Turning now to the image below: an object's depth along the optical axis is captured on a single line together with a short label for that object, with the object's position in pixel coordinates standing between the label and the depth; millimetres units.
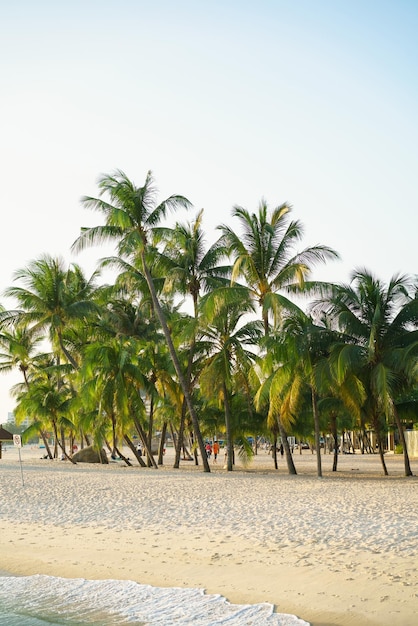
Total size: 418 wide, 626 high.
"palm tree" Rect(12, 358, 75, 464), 34406
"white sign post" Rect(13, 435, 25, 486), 20469
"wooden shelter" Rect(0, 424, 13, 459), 46531
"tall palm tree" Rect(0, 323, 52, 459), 35266
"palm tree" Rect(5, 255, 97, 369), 31031
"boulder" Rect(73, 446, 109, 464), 36906
